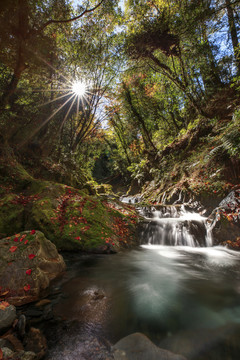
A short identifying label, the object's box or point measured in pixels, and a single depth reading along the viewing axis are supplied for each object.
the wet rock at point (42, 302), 2.46
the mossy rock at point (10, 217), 4.62
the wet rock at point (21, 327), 1.83
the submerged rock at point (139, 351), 1.67
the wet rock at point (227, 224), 5.43
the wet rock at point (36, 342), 1.66
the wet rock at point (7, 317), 1.84
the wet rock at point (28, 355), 1.50
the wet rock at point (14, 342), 1.62
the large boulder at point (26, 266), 2.51
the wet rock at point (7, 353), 1.45
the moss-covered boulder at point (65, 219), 4.72
